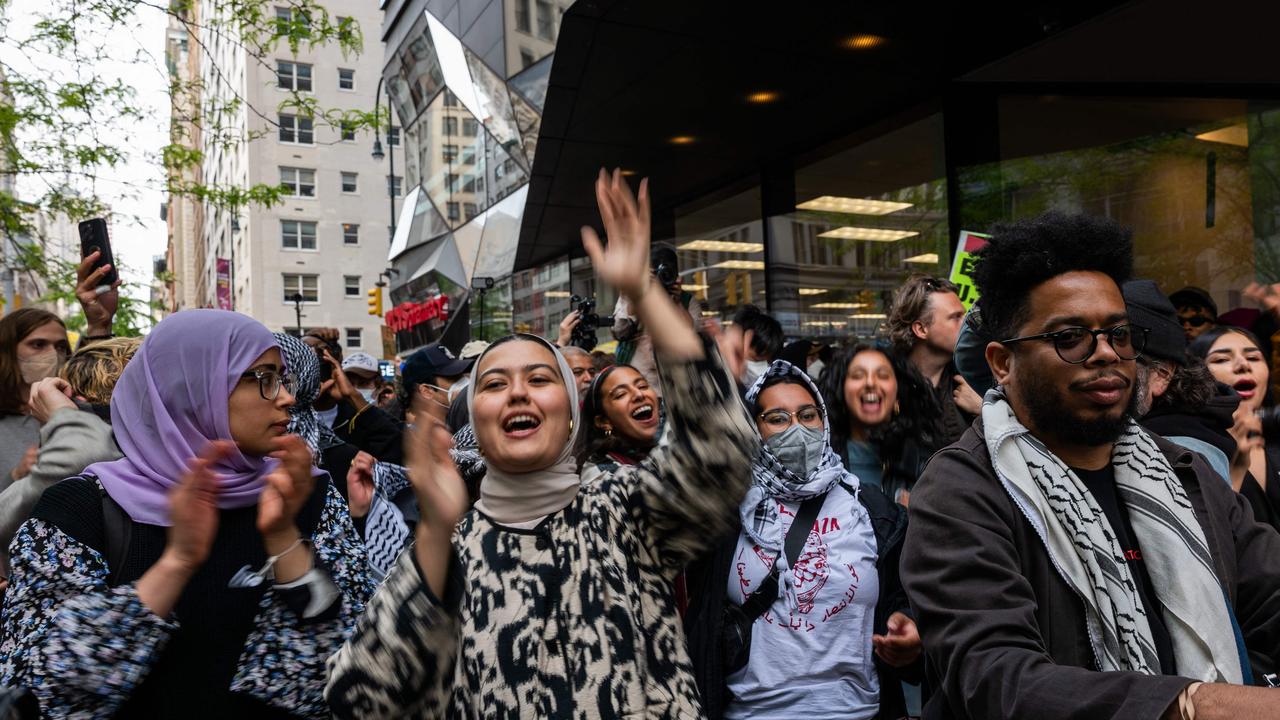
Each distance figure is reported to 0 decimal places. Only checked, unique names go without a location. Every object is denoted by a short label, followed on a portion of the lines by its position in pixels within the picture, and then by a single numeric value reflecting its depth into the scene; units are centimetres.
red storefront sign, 2377
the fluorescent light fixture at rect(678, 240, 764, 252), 1428
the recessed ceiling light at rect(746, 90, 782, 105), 1057
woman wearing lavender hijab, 196
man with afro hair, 185
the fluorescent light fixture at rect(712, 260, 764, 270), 1419
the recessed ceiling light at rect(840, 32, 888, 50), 889
